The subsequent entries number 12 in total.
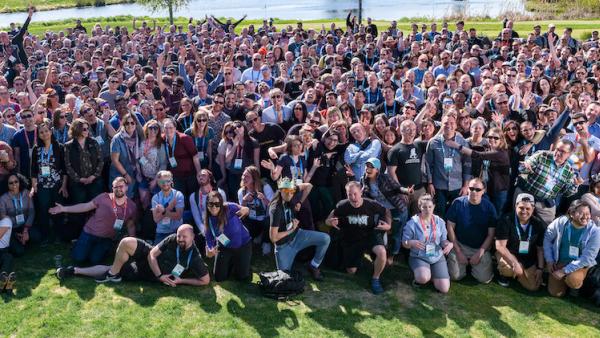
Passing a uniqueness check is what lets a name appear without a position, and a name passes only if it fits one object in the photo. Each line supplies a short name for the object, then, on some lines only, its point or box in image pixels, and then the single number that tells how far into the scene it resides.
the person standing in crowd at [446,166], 7.23
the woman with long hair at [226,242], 6.70
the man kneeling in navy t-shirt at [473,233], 6.90
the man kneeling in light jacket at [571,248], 6.37
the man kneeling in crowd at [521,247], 6.73
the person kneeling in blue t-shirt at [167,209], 7.04
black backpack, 6.41
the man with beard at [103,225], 7.12
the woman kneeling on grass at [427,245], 6.65
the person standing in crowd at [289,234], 6.72
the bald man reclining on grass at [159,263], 6.55
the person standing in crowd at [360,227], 6.73
